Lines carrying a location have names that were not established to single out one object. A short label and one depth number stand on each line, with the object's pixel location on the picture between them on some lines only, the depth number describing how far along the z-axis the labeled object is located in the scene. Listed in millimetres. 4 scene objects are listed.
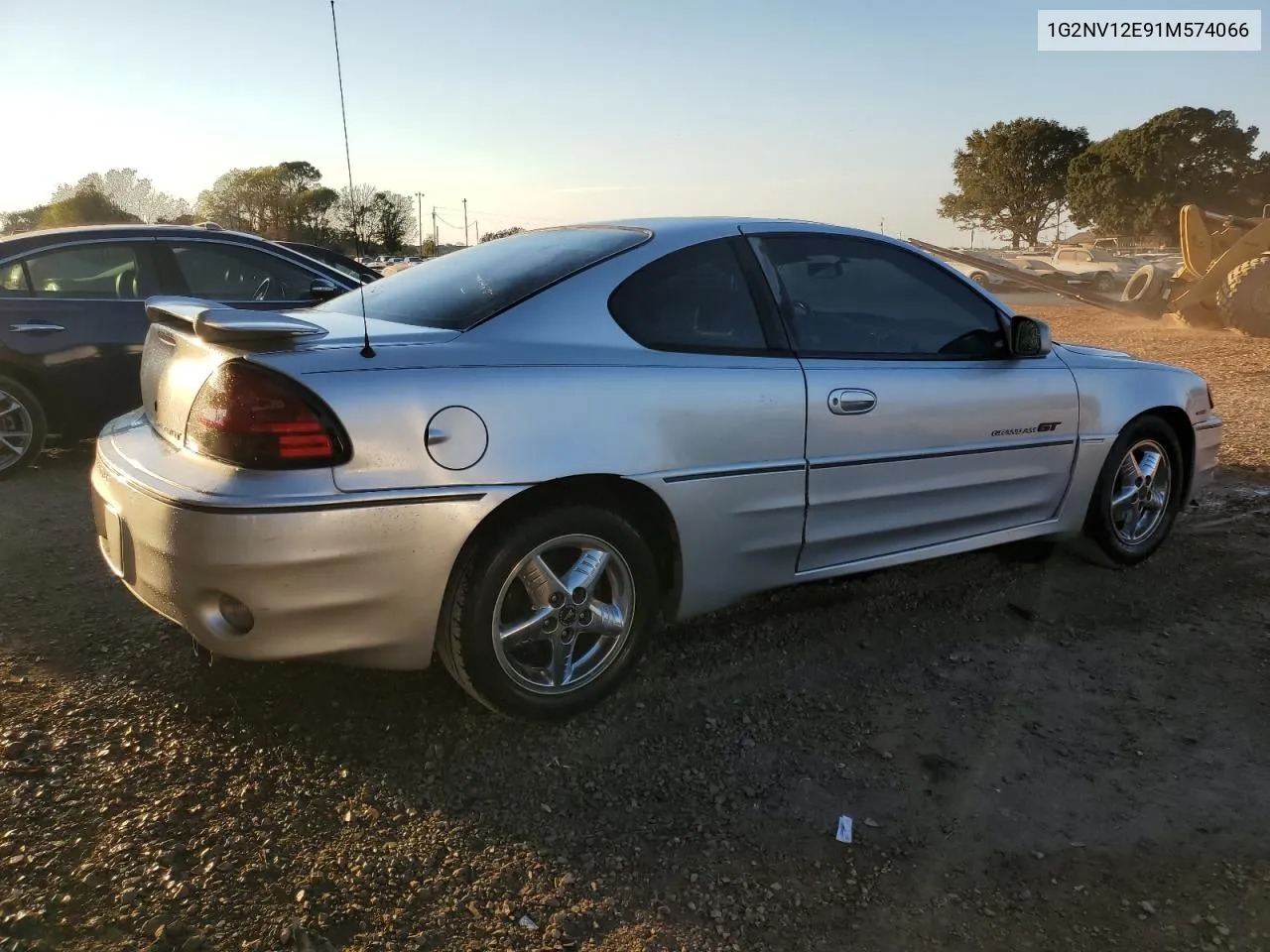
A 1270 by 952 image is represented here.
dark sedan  5672
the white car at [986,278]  24156
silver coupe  2451
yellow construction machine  13445
